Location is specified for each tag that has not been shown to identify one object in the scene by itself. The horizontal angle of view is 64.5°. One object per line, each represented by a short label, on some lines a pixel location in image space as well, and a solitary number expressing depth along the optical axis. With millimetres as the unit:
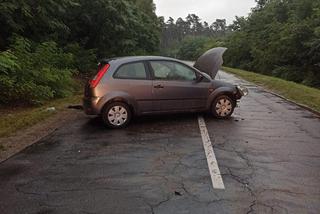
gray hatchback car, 5741
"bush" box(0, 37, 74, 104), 7331
